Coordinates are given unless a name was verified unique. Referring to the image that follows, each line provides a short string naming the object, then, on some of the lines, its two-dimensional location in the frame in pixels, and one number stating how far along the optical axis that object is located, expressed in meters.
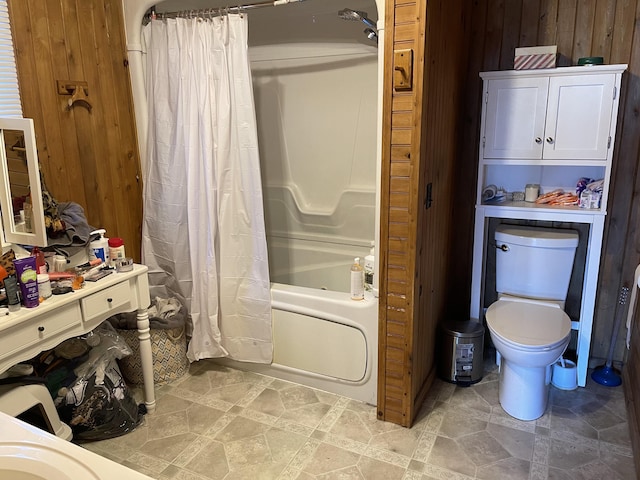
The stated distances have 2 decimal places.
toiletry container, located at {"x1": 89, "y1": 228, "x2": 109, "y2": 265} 2.26
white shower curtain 2.40
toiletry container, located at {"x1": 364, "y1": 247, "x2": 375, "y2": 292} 2.38
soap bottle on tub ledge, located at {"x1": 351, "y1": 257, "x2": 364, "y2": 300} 2.38
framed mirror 1.95
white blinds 2.04
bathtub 2.39
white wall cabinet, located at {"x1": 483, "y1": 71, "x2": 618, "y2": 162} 2.37
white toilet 2.25
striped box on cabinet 2.41
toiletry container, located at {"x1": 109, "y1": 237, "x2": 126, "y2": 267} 2.30
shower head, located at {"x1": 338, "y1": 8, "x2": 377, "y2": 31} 2.41
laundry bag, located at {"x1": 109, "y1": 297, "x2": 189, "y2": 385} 2.56
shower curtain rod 2.27
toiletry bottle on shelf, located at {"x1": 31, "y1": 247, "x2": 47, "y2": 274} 1.97
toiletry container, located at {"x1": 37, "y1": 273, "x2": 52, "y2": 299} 1.88
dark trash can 2.60
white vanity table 1.74
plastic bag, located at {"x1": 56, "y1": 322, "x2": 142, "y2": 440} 2.14
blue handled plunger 2.61
